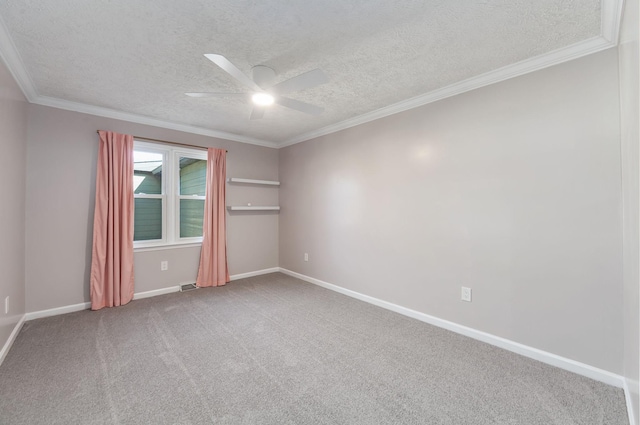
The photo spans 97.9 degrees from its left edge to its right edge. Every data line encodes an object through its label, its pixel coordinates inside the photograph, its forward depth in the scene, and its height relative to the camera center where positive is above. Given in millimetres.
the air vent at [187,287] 4007 -1024
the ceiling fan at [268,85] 1881 +981
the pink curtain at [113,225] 3271 -95
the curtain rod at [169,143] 3641 +1030
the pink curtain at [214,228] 4164 -178
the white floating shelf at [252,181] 4389 +578
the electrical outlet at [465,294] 2625 -762
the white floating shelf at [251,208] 4453 +134
